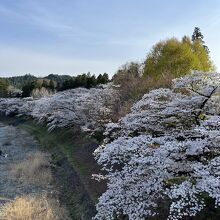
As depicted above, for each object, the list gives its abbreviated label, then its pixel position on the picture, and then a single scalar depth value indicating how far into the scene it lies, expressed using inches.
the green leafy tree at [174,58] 977.1
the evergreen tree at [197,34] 1775.7
